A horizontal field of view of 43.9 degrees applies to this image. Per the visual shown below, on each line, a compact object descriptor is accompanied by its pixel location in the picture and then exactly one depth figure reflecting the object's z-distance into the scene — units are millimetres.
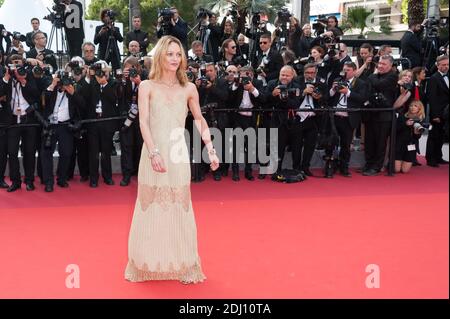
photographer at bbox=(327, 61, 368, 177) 6715
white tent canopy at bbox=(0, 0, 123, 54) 13312
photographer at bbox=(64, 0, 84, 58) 8336
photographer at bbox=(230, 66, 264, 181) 6430
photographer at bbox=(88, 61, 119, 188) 6125
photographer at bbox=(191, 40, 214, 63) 7201
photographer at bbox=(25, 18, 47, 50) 7935
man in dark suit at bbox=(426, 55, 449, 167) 6961
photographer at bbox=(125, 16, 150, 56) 8430
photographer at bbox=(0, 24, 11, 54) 7977
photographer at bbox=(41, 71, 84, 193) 5883
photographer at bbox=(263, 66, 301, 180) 6359
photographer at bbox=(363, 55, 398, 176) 6766
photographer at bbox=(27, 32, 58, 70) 7309
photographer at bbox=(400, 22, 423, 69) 8688
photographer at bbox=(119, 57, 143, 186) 6138
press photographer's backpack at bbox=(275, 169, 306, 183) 6430
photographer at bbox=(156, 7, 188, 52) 7645
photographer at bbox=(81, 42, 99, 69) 6840
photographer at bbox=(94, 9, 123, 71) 7986
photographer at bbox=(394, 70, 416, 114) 6658
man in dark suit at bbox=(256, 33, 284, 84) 7145
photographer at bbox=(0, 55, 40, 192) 5809
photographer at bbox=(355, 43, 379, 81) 7070
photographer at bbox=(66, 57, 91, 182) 6102
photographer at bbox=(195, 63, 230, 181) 6234
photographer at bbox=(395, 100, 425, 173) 6816
